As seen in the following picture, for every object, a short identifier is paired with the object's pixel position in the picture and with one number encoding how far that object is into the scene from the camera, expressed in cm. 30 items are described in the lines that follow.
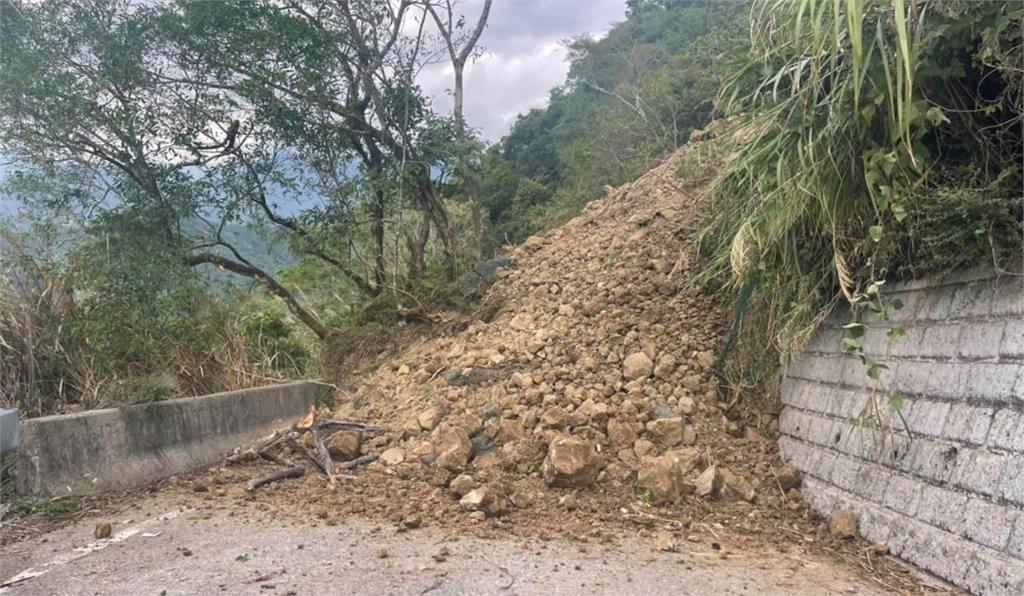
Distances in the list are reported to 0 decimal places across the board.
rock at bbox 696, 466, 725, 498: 397
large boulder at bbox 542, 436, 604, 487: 404
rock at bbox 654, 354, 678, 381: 495
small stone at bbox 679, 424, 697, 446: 442
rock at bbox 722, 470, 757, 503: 402
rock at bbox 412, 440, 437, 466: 461
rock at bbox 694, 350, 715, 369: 499
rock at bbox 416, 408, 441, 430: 509
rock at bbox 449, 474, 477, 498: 412
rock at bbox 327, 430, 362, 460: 492
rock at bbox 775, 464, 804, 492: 409
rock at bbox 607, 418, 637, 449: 443
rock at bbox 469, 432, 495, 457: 464
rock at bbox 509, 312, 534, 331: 610
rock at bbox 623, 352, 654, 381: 498
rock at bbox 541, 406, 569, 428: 459
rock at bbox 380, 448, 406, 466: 467
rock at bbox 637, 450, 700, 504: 396
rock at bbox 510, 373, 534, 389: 513
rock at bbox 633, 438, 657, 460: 433
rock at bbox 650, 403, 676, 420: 458
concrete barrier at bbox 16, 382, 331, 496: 407
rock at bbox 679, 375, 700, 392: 484
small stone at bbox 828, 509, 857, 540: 353
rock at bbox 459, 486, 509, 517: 385
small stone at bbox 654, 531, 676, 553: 343
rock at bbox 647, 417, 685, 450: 442
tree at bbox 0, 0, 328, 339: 615
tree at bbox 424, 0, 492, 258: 859
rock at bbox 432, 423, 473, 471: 445
